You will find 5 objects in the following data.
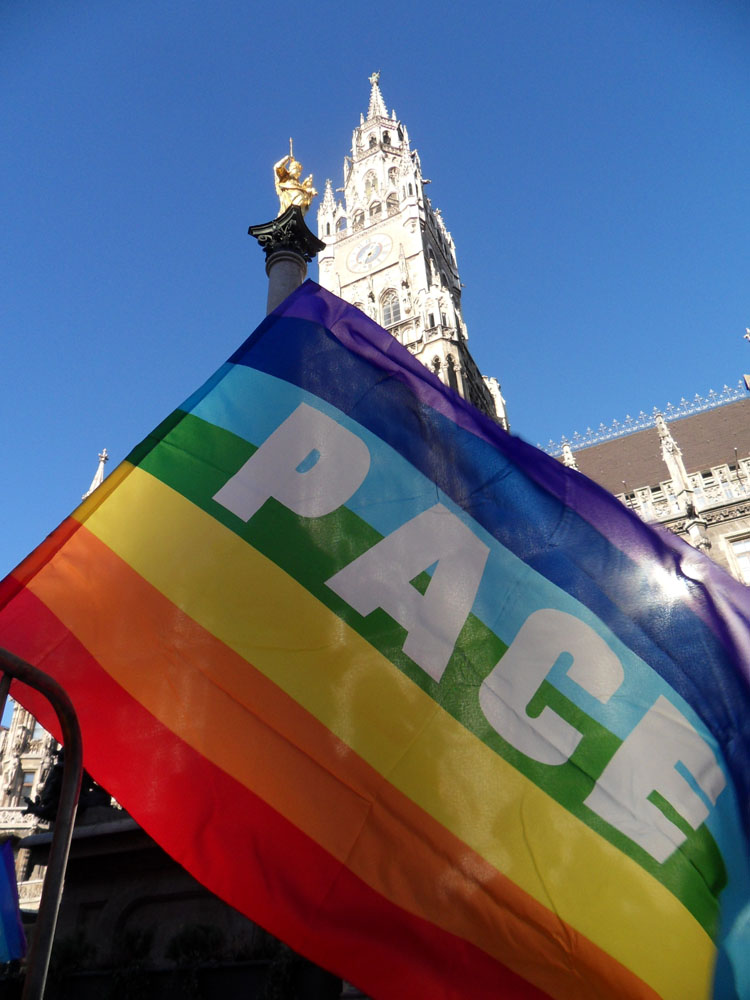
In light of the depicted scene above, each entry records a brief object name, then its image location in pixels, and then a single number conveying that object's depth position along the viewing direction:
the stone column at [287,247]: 10.30
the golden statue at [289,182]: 11.22
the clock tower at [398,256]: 34.41
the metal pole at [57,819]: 2.55
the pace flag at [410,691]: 3.72
